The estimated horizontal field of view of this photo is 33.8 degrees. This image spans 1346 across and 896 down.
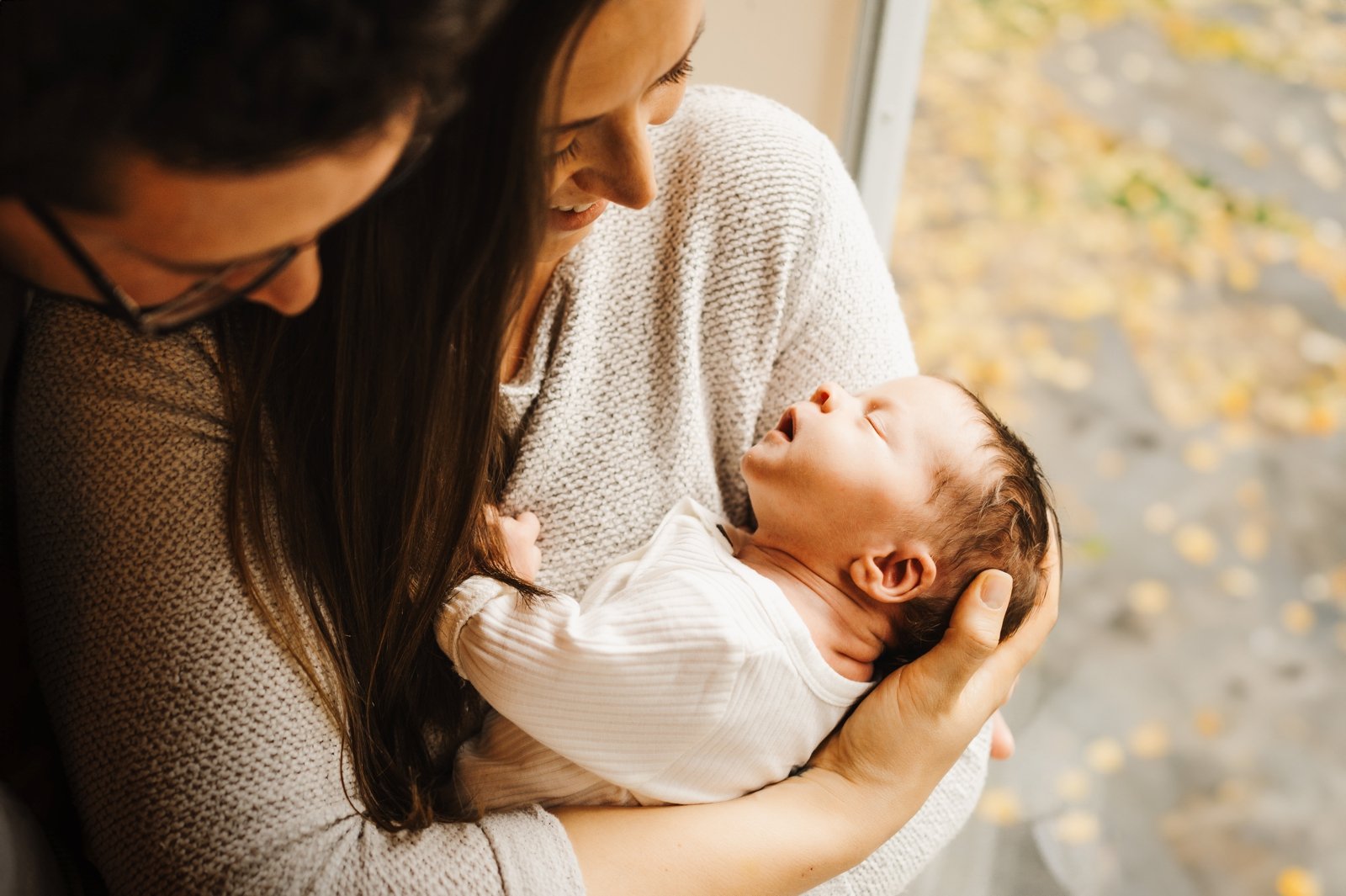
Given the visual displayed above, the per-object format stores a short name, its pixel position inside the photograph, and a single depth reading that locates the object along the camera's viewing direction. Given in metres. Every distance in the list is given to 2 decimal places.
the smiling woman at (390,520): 0.70
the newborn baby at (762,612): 0.75
